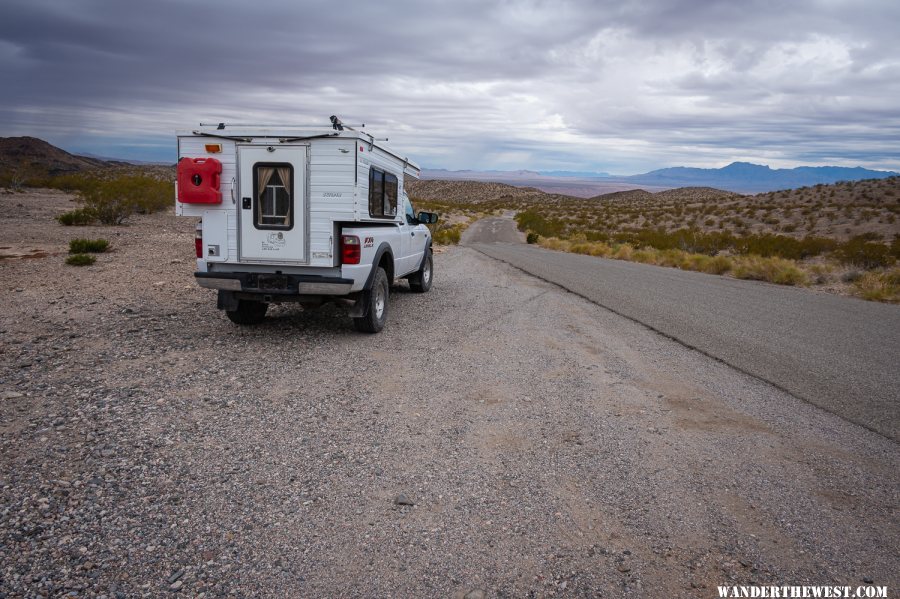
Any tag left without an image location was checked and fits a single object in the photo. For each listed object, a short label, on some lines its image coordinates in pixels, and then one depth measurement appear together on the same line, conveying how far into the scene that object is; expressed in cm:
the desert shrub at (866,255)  2105
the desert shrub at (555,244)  3058
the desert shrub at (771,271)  1720
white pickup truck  746
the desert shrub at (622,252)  2583
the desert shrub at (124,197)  2312
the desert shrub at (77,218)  2148
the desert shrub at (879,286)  1425
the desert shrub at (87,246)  1455
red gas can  743
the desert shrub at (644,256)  2458
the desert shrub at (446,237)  2947
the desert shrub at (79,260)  1279
